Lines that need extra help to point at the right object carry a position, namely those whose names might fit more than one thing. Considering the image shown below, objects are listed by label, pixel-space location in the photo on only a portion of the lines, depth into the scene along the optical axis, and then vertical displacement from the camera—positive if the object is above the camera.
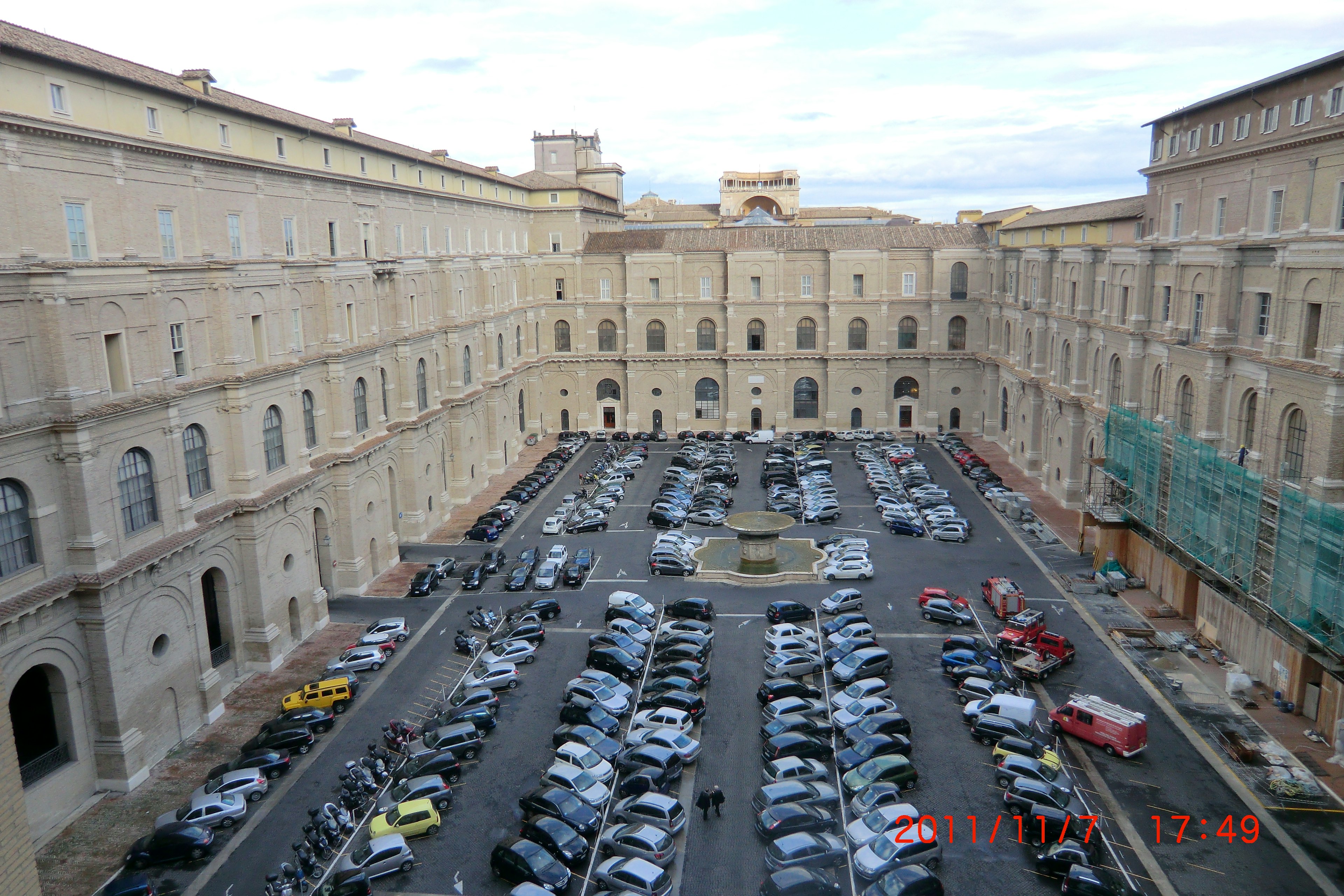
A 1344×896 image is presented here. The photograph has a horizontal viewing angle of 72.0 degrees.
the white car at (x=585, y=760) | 29.88 -15.65
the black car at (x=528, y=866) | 24.66 -15.69
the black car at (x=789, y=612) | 42.66 -15.59
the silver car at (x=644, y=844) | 25.66 -15.75
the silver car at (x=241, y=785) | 29.41 -15.81
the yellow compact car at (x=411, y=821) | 27.31 -15.82
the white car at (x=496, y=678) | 36.34 -15.67
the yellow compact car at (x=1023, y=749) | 30.08 -15.70
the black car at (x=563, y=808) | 27.36 -15.74
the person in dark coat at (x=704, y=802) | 27.86 -15.78
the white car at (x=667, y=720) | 32.50 -15.59
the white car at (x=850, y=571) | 47.62 -15.38
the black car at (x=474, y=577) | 47.31 -15.28
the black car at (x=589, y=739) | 31.33 -15.75
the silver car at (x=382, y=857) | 25.36 -15.74
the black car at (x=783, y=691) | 34.72 -15.60
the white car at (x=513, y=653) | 38.97 -15.76
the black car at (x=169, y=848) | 26.55 -15.99
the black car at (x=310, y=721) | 33.09 -15.63
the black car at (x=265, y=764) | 30.69 -15.79
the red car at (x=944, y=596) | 43.59 -15.40
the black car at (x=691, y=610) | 42.91 -15.48
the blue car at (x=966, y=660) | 37.22 -15.70
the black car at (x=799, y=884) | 24.02 -15.80
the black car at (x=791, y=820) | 26.75 -15.81
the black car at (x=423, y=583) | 46.59 -15.20
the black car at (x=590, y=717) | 32.91 -15.65
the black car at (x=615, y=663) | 37.25 -15.53
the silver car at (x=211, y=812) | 27.84 -15.79
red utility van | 30.72 -15.47
